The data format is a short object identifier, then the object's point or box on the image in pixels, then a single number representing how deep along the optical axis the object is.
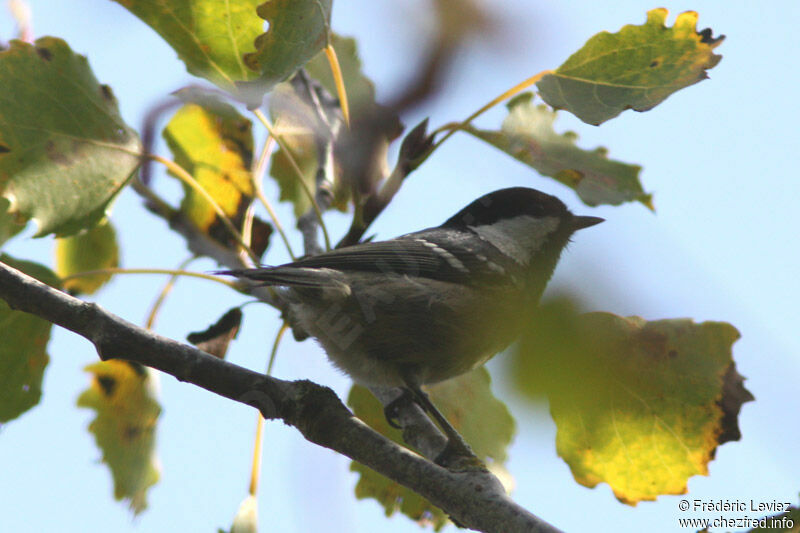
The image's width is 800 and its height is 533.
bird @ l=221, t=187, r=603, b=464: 4.38
